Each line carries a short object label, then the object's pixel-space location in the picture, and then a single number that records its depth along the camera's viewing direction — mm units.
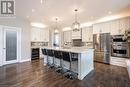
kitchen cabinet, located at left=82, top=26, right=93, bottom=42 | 4640
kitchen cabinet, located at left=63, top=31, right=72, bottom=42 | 5742
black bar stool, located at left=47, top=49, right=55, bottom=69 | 3128
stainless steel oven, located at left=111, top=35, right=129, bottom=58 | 3347
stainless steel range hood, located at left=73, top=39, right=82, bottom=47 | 5200
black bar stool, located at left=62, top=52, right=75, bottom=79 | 2347
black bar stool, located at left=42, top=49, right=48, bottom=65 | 3753
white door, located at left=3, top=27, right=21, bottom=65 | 3704
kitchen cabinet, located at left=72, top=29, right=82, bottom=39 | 5183
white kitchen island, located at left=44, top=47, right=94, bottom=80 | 2331
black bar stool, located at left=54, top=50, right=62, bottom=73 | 2741
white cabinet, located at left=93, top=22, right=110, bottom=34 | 3879
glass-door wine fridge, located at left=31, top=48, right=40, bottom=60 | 4813
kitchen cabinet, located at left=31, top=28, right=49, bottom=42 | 5039
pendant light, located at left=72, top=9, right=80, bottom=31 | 3012
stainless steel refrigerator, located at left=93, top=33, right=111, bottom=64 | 3795
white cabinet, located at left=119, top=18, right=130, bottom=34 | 3344
